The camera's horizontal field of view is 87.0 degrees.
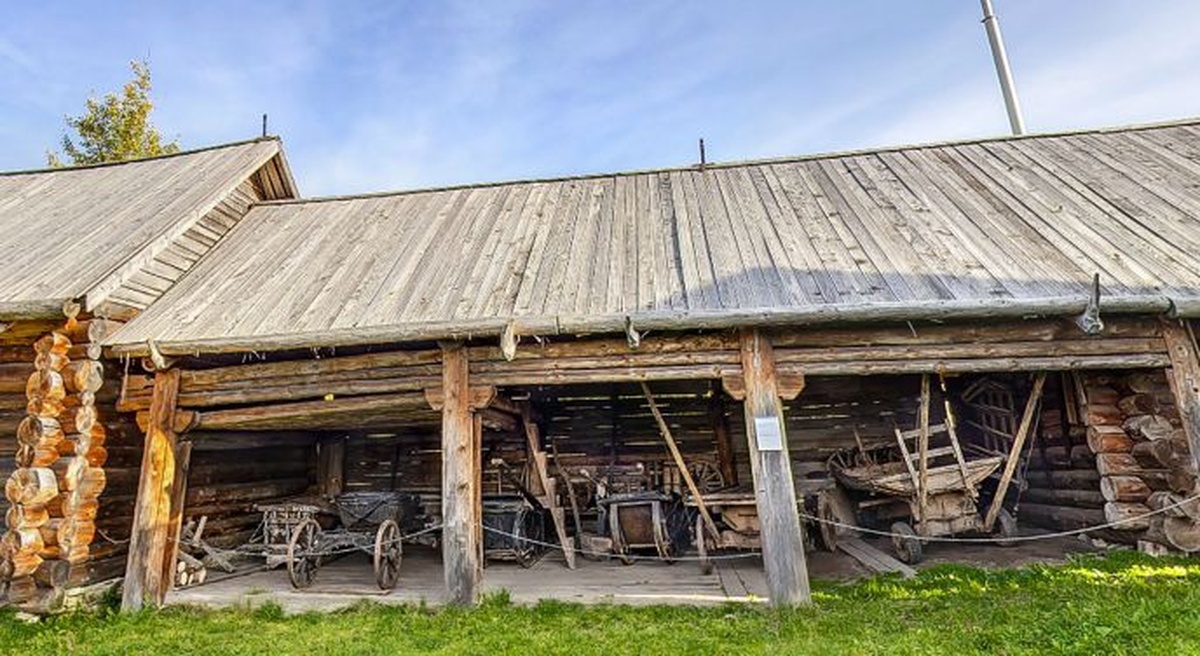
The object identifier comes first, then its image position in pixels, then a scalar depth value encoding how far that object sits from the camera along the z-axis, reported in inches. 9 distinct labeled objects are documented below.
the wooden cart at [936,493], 275.6
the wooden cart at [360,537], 268.7
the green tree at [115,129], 722.2
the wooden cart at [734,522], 288.8
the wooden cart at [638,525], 302.2
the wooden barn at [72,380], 250.8
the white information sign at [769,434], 231.5
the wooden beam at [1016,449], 262.5
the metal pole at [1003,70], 599.2
